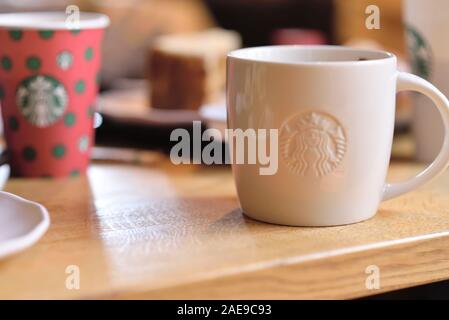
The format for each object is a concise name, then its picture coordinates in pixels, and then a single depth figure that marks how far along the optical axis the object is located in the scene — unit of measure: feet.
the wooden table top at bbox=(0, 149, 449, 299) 1.82
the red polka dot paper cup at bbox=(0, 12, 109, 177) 2.44
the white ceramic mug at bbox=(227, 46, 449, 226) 2.01
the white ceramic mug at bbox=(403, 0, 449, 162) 2.59
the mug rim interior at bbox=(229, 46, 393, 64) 2.17
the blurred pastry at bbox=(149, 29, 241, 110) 3.28
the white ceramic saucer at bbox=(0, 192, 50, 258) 1.82
